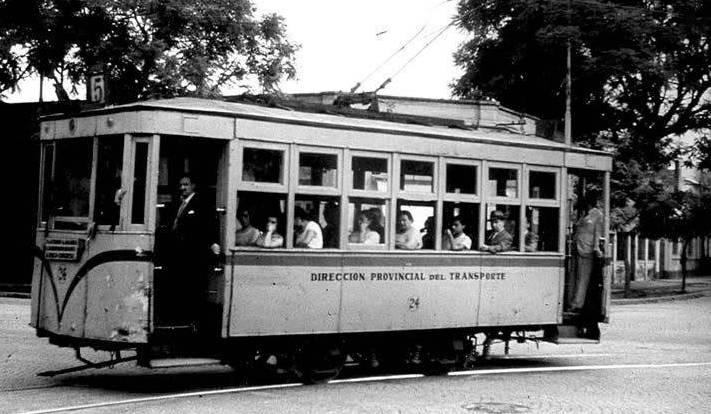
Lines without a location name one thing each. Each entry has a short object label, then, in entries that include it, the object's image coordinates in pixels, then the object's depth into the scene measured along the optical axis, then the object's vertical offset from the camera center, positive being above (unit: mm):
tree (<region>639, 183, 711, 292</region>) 38469 +1766
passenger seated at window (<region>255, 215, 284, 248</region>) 12459 +144
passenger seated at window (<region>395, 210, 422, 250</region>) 13828 +257
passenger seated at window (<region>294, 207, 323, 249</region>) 12781 +227
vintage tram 11727 +129
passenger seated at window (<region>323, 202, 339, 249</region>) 13078 +301
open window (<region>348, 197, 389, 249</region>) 13312 +363
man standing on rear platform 16156 +136
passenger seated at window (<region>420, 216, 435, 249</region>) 14086 +271
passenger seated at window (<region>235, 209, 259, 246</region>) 12320 +199
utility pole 33906 +4674
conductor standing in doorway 11914 -63
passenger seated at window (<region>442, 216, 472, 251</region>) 14320 +238
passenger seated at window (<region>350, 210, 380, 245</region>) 13398 +267
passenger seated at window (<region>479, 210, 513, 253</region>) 14734 +316
